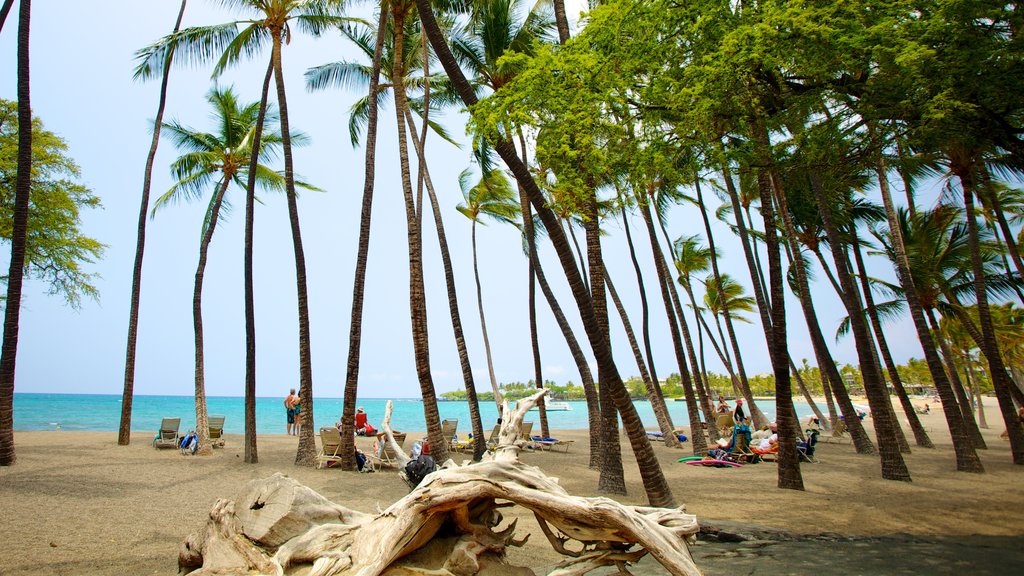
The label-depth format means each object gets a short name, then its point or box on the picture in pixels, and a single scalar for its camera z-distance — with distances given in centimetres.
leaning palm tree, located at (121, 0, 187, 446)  1329
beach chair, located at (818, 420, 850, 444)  1750
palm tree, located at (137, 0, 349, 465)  1180
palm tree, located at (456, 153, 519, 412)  1983
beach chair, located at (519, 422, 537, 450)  1535
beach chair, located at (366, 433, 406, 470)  1146
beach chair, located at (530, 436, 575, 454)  1554
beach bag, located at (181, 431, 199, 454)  1245
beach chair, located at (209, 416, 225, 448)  1582
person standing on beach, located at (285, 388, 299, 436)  1797
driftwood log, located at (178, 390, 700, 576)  344
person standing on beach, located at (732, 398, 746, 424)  1572
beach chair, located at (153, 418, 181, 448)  1334
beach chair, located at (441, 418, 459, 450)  1552
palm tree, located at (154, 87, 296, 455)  1656
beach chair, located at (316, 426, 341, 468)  1136
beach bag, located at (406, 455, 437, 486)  498
